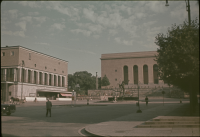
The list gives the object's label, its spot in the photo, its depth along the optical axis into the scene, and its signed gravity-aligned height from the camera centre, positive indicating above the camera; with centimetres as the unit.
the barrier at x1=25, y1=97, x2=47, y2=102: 6271 -354
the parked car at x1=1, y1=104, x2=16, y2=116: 2239 -212
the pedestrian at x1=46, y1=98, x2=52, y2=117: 2142 -174
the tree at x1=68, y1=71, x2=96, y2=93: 11569 +112
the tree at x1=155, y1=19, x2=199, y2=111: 1705 +214
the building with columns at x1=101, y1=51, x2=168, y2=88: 9969 +692
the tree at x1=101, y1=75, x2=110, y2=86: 10009 +170
